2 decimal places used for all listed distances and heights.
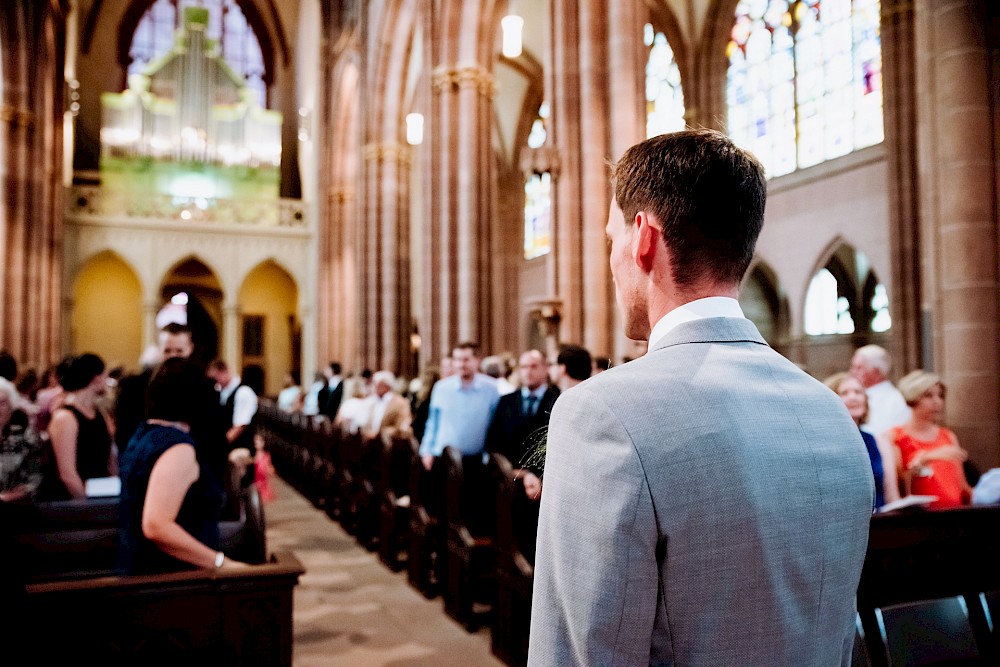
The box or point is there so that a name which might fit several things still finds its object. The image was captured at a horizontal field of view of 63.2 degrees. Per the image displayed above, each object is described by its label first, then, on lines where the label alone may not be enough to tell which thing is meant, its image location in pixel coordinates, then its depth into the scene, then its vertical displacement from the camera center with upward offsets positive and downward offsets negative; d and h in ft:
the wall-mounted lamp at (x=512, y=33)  30.81 +12.52
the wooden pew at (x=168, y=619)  8.64 -2.85
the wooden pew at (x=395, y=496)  22.88 -3.89
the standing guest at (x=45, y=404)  20.89 -1.09
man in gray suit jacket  2.95 -0.45
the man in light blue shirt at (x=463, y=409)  20.42 -1.21
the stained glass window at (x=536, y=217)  73.10 +13.24
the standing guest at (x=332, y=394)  41.50 -1.64
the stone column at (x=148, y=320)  71.31 +3.99
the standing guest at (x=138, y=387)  15.35 -0.41
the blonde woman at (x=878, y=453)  12.65 -1.53
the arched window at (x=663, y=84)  58.54 +20.16
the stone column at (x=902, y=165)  40.24 +9.53
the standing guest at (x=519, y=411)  16.81 -1.09
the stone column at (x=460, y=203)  42.80 +8.47
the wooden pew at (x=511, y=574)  14.49 -3.86
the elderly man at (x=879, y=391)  16.26 -0.71
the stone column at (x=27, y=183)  57.26 +13.31
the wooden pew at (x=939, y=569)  8.80 -2.79
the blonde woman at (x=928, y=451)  13.44 -1.59
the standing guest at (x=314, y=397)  45.55 -1.97
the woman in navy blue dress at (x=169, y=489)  9.16 -1.43
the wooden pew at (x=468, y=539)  17.53 -3.96
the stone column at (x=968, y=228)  17.34 +2.73
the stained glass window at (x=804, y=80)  45.70 +16.88
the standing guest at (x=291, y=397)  49.60 -2.12
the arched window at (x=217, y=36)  84.64 +35.07
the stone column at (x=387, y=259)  56.95 +7.36
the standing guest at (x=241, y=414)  21.21 -1.33
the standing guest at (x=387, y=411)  29.07 -1.77
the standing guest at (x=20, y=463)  12.06 -1.45
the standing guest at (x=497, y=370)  25.66 -0.34
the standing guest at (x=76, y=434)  14.83 -1.26
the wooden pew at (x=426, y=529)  19.72 -4.14
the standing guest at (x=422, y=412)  22.82 -1.43
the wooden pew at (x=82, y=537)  12.60 -2.82
